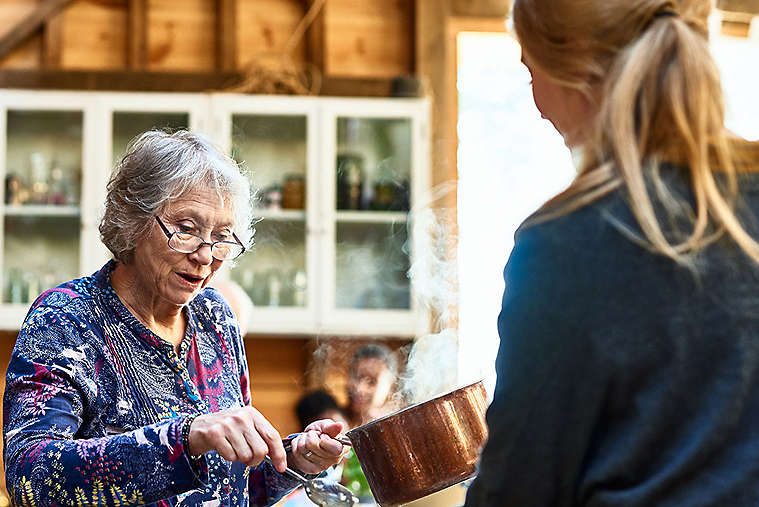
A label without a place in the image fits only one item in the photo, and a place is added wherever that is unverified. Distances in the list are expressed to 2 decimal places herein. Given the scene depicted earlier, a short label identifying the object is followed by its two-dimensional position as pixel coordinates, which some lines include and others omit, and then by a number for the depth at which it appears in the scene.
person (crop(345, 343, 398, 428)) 4.11
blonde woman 1.38
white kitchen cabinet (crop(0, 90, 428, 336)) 4.20
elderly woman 1.70
